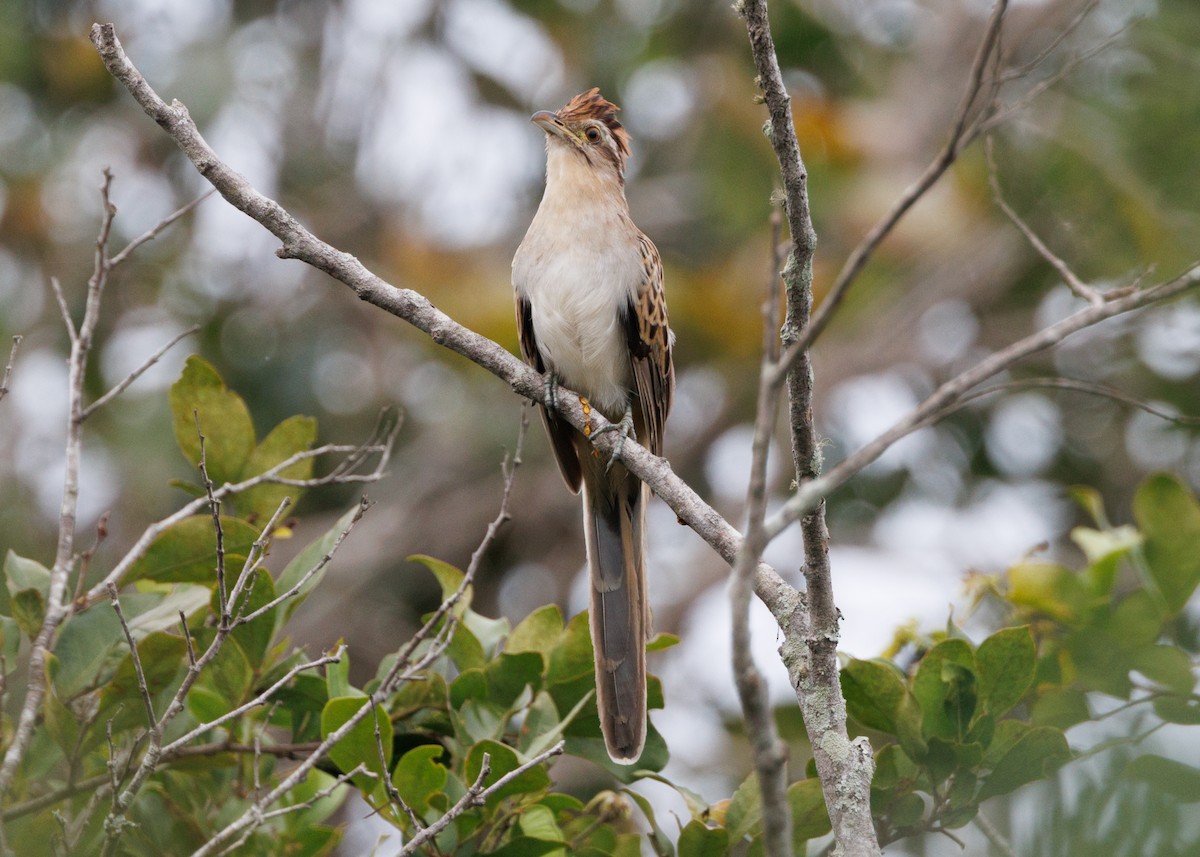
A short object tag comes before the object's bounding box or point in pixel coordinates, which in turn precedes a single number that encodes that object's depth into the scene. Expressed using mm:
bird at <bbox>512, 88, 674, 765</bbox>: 8492
